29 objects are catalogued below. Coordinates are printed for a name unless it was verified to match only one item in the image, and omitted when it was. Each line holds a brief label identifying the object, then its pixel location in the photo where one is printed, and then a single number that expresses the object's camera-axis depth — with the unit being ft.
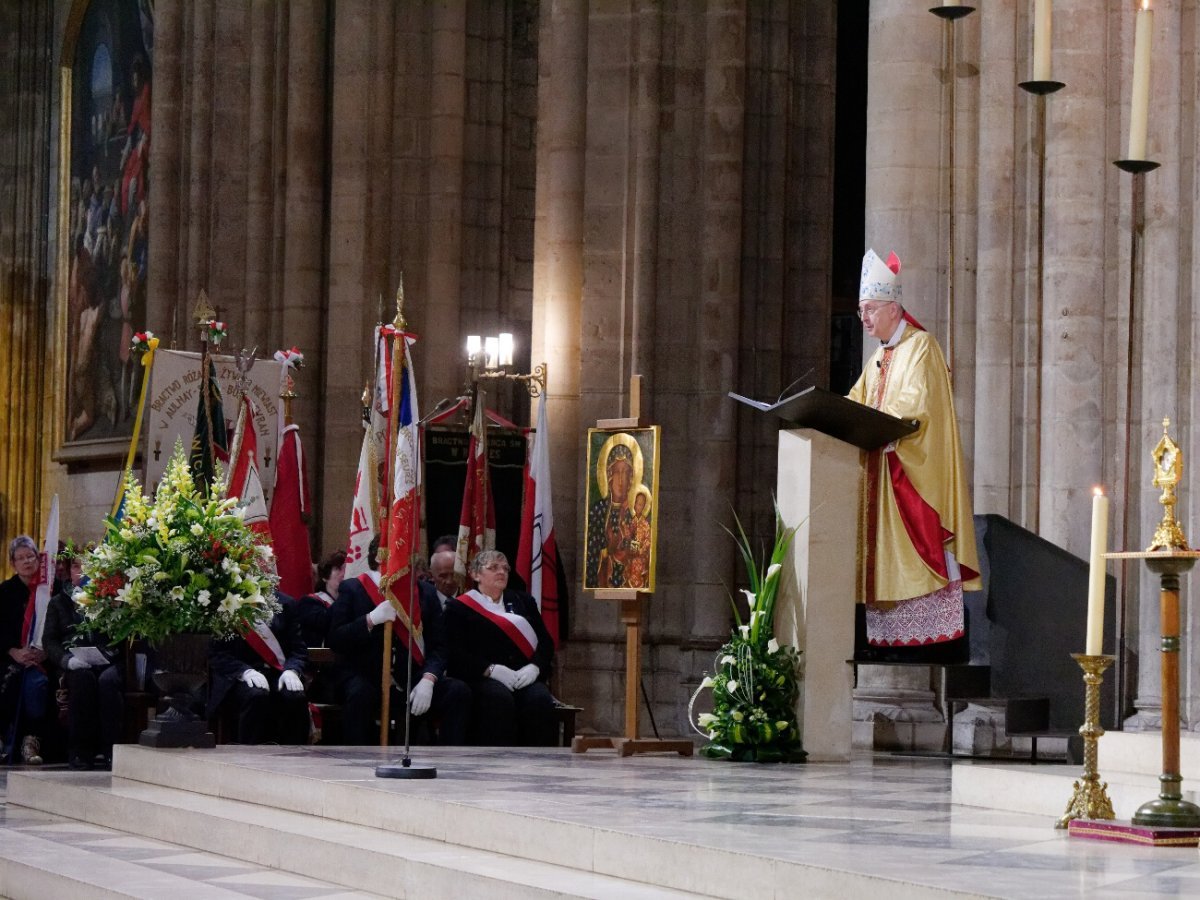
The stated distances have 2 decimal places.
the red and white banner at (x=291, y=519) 45.21
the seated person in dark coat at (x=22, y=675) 43.34
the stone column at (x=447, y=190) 60.85
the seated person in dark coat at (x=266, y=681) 39.14
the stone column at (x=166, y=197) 69.36
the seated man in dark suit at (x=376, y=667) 38.63
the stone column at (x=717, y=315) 52.95
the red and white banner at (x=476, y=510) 47.34
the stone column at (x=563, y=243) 53.11
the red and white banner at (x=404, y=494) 34.99
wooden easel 31.73
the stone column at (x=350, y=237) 61.05
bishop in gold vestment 30.42
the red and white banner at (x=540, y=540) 45.32
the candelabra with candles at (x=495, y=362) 51.34
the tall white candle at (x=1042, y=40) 32.19
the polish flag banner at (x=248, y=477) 42.34
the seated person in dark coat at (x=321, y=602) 41.88
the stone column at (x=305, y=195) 63.41
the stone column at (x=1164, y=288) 32.55
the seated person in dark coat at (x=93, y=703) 41.68
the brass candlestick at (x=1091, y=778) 21.08
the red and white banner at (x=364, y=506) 40.70
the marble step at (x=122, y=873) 23.67
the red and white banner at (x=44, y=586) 42.24
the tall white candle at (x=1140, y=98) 29.63
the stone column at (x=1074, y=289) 34.17
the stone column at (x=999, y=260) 36.22
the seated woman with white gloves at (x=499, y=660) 38.91
